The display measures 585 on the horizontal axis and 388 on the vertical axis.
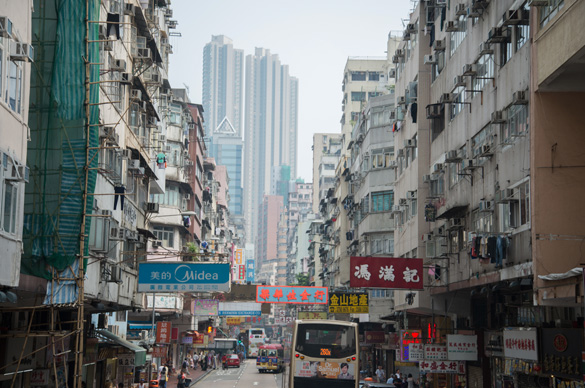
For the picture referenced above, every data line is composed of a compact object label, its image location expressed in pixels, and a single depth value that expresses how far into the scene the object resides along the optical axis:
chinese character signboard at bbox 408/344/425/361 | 30.12
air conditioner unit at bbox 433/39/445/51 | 31.06
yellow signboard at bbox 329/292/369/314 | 43.16
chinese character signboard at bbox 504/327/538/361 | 21.27
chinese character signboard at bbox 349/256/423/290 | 28.77
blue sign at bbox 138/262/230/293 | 28.70
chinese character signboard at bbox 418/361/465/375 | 29.05
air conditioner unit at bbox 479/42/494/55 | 24.06
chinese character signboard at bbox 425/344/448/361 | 28.88
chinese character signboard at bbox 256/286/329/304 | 47.47
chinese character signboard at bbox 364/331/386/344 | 53.00
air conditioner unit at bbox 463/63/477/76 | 25.96
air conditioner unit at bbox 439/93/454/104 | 28.92
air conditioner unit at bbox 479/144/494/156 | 23.97
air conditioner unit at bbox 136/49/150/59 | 30.52
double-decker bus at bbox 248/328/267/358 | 90.16
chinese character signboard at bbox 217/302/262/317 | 55.91
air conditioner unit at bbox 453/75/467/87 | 26.92
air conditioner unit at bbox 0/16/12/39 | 15.24
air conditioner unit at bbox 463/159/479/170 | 25.58
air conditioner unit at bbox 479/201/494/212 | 23.56
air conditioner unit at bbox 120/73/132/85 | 27.86
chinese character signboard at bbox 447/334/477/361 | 27.66
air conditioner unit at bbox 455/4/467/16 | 26.38
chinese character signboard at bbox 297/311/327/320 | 65.69
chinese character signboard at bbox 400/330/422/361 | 35.19
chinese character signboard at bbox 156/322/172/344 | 44.91
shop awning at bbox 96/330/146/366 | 33.34
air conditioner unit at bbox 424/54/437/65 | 32.00
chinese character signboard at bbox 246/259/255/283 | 127.14
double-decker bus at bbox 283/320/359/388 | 26.45
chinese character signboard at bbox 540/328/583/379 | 19.89
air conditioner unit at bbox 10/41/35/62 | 15.84
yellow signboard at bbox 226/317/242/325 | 87.56
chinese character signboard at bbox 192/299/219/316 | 57.73
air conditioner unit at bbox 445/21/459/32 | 28.27
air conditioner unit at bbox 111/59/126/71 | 26.93
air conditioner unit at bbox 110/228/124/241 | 25.28
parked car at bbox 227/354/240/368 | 73.94
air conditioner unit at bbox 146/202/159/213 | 35.09
